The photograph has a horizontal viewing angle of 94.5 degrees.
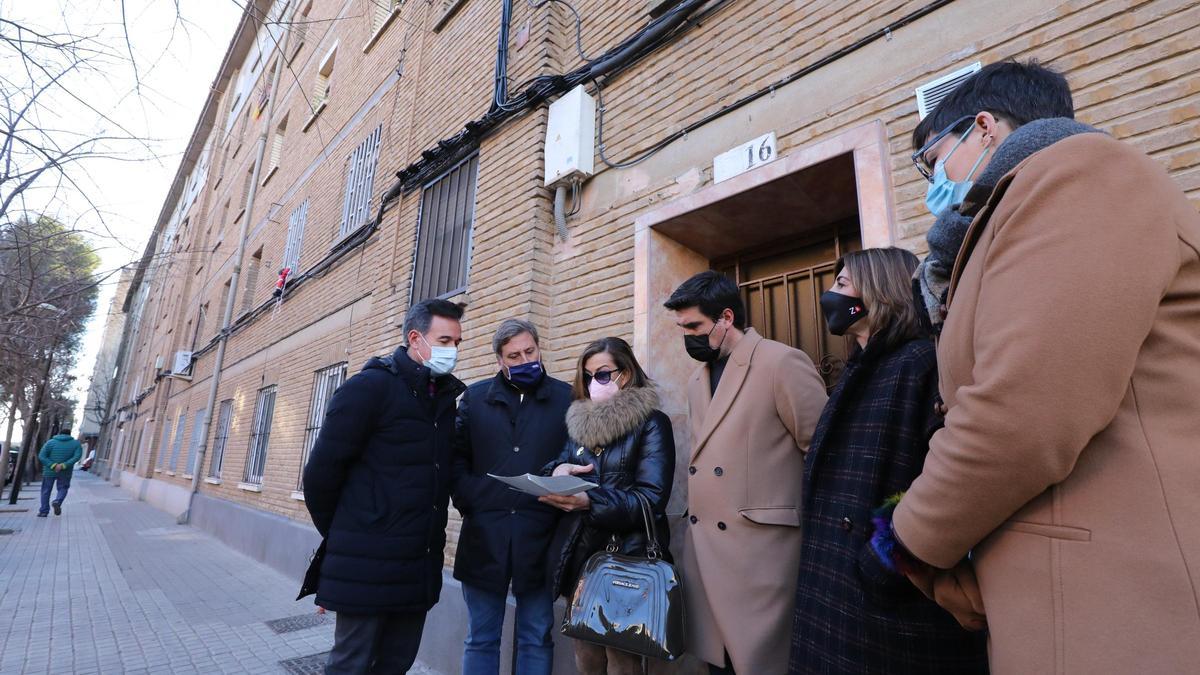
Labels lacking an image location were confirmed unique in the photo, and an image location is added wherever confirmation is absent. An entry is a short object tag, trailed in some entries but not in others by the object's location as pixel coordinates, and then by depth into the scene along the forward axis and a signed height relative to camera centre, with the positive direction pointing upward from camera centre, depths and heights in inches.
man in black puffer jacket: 90.7 -9.5
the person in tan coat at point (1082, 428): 30.9 +2.5
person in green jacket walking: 478.9 -15.1
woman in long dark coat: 51.7 -2.0
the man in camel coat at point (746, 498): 75.5 -5.1
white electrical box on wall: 165.6 +94.8
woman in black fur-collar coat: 90.4 -2.6
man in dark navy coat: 103.9 -9.2
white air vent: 99.7 +68.3
